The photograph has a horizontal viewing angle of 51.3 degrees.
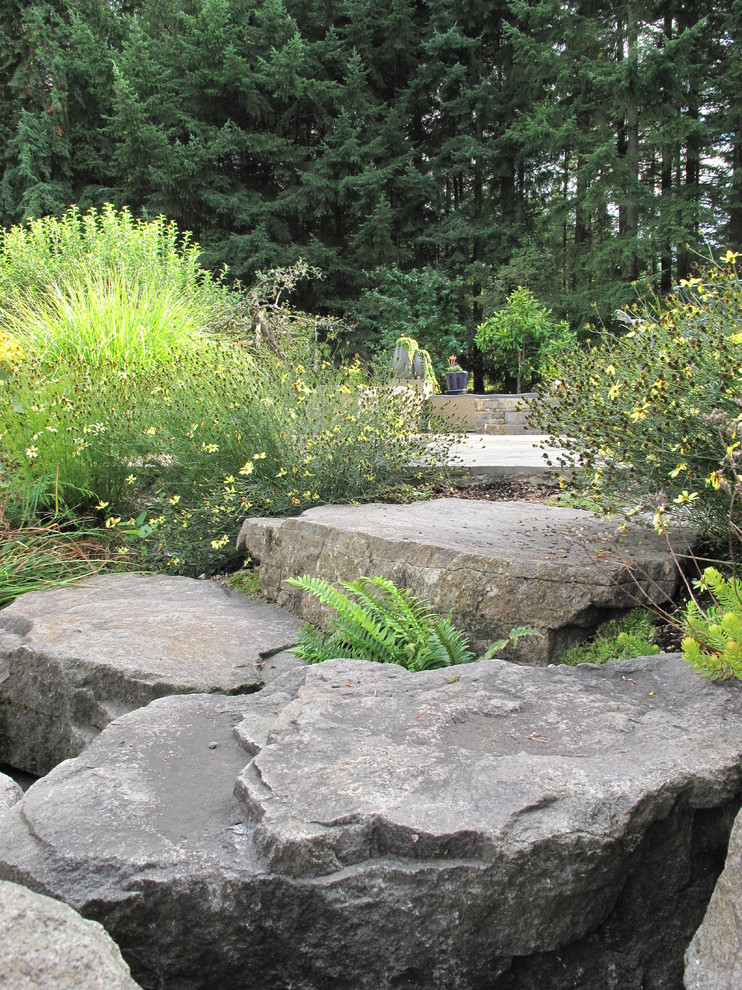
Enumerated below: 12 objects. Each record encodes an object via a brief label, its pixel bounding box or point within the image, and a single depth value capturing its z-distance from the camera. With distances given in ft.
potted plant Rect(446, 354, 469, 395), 45.62
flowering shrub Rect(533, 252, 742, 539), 8.27
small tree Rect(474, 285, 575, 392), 47.65
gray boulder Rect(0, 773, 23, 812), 6.98
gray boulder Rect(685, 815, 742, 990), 4.61
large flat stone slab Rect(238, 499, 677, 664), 8.85
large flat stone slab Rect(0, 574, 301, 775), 8.67
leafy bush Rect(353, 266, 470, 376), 55.57
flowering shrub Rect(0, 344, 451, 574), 14.32
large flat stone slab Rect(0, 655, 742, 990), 4.97
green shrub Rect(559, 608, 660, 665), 8.21
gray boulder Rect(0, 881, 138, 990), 3.49
